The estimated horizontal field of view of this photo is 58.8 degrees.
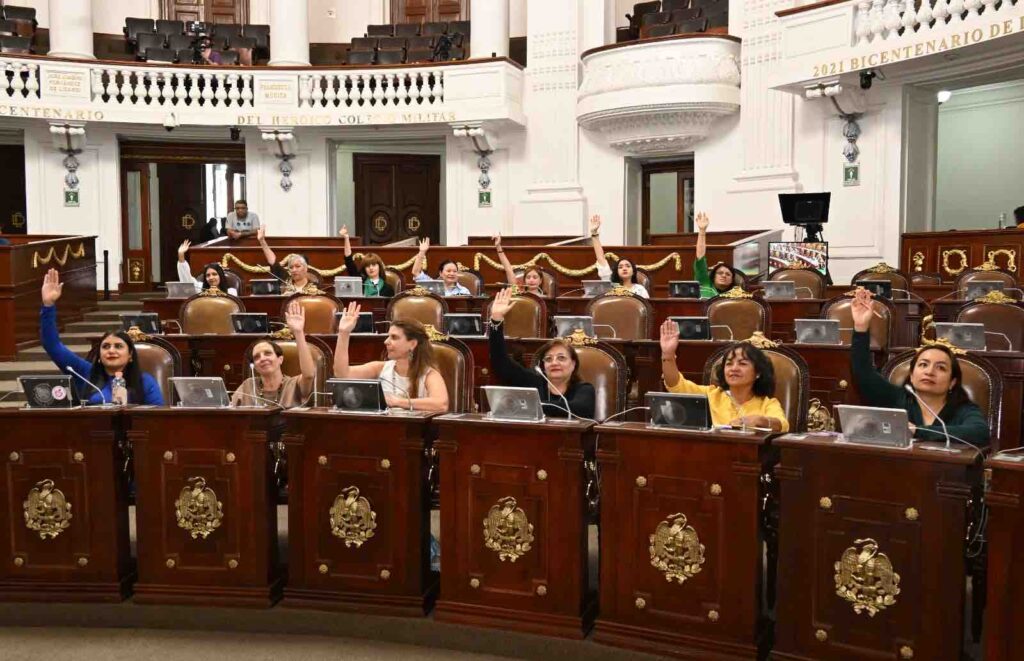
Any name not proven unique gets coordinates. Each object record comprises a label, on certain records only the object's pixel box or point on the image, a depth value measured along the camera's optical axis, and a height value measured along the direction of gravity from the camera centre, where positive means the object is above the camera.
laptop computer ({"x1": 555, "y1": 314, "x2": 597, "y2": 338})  5.25 -0.30
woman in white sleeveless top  3.76 -0.42
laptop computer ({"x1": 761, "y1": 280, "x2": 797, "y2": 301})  6.63 -0.12
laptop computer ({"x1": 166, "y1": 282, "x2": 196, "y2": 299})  7.45 -0.13
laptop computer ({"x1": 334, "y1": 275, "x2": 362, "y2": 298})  7.34 -0.11
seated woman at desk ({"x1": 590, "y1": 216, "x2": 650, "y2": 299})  6.74 +0.03
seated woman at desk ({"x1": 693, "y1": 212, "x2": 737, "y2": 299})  7.25 +0.03
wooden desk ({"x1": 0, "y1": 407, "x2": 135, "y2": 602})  3.25 -0.84
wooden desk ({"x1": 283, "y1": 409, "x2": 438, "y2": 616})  3.12 -0.83
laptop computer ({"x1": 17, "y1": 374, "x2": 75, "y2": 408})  3.31 -0.43
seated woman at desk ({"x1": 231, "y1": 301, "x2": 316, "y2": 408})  3.81 -0.44
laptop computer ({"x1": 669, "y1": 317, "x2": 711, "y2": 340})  5.09 -0.31
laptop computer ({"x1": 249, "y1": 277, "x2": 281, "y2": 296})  7.48 -0.11
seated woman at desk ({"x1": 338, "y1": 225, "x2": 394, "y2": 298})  7.41 -0.05
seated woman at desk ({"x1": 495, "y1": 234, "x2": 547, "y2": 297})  7.32 -0.06
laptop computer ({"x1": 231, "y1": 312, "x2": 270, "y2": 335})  5.59 -0.30
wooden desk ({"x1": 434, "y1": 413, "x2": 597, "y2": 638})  2.91 -0.83
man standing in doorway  10.85 +0.64
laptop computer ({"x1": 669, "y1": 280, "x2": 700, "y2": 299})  6.86 -0.12
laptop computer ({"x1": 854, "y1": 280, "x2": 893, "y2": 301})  6.23 -0.10
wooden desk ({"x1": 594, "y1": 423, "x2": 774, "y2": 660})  2.67 -0.81
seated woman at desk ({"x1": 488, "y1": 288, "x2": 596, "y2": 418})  3.59 -0.42
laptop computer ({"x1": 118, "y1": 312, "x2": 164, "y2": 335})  5.68 -0.30
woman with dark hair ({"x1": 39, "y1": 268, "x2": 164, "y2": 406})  3.78 -0.43
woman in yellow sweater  3.36 -0.43
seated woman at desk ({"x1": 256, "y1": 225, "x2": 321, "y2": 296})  6.85 -0.04
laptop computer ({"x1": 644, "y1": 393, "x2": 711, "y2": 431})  2.79 -0.43
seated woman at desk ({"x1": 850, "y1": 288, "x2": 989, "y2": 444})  2.96 -0.41
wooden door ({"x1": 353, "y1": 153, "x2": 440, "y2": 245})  14.27 +1.22
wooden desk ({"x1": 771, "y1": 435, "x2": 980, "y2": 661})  2.39 -0.75
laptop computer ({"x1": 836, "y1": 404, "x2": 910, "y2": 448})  2.51 -0.43
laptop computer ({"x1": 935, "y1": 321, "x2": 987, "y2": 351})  4.34 -0.30
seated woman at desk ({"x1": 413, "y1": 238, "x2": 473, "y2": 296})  7.38 -0.04
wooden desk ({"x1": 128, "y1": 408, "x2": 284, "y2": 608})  3.22 -0.82
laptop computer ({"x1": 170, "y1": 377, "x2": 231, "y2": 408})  3.25 -0.43
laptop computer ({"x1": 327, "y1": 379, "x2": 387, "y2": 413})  3.23 -0.44
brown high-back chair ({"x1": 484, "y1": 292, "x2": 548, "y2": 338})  6.01 -0.29
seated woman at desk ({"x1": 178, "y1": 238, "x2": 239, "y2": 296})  7.36 -0.03
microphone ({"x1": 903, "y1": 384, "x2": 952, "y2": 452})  2.88 -0.42
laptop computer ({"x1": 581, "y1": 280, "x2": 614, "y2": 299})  7.24 -0.12
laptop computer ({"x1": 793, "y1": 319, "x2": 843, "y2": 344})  4.68 -0.30
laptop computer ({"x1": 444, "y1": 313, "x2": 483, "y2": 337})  5.39 -0.31
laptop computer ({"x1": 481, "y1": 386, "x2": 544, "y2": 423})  2.99 -0.43
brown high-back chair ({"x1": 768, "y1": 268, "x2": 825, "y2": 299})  7.47 -0.06
